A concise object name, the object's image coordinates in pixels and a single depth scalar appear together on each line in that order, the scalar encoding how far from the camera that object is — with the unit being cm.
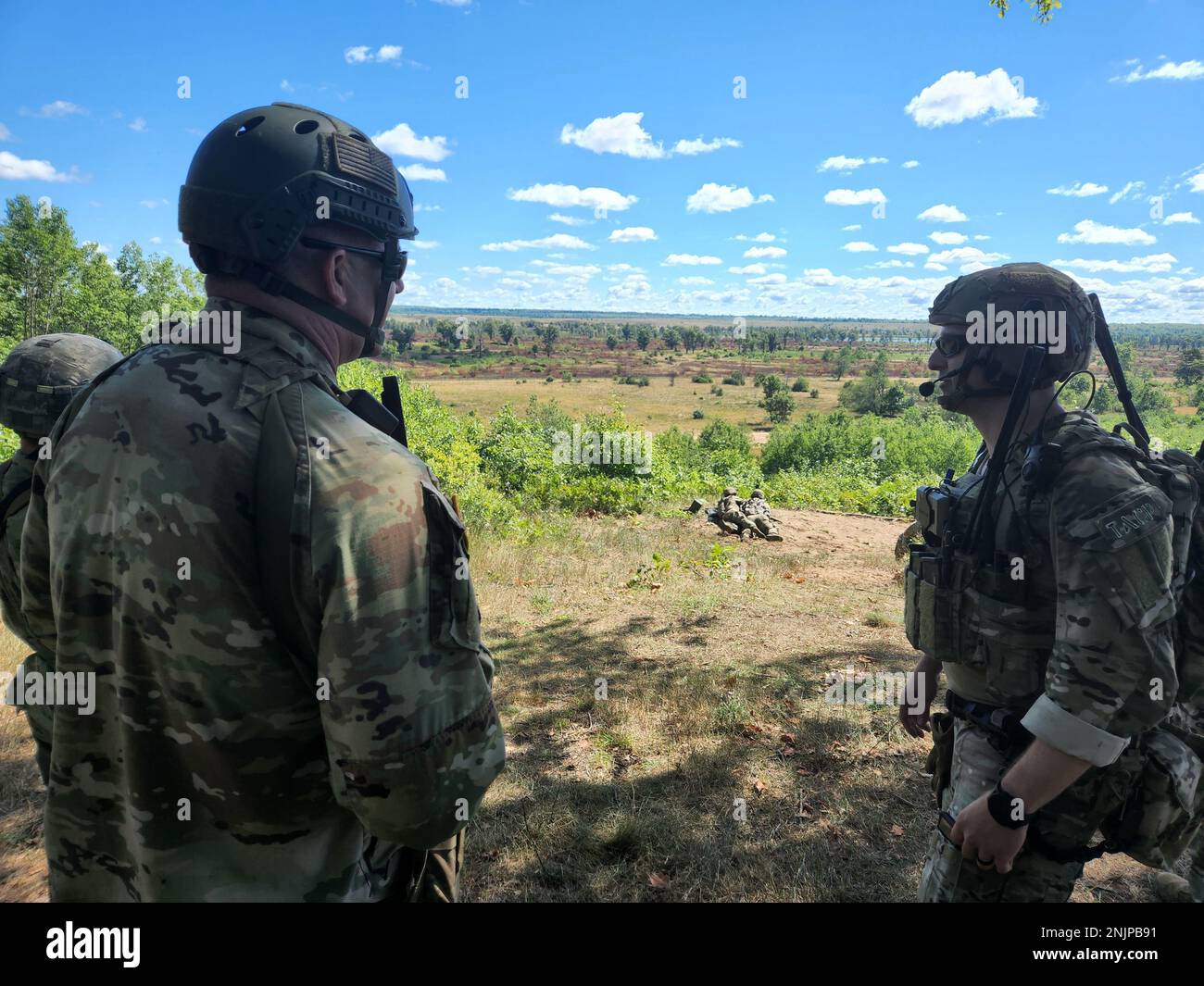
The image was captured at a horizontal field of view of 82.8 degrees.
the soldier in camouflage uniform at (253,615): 124
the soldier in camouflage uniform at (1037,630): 185
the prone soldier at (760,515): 1164
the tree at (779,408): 6150
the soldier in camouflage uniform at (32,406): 238
